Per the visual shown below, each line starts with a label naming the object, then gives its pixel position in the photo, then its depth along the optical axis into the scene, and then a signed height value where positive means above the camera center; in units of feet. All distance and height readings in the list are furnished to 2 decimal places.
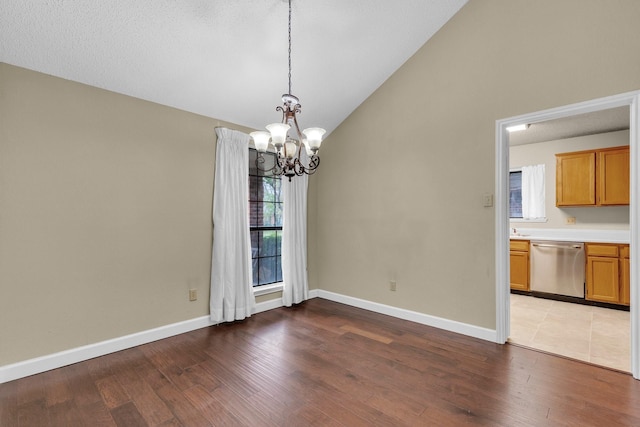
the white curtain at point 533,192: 16.07 +1.12
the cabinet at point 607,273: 12.74 -2.74
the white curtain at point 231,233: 11.00 -0.78
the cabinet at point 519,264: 15.20 -2.77
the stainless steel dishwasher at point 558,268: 13.79 -2.73
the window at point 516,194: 17.03 +1.07
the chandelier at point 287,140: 6.78 +1.77
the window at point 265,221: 12.94 -0.38
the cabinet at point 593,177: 13.57 +1.69
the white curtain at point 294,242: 13.37 -1.35
